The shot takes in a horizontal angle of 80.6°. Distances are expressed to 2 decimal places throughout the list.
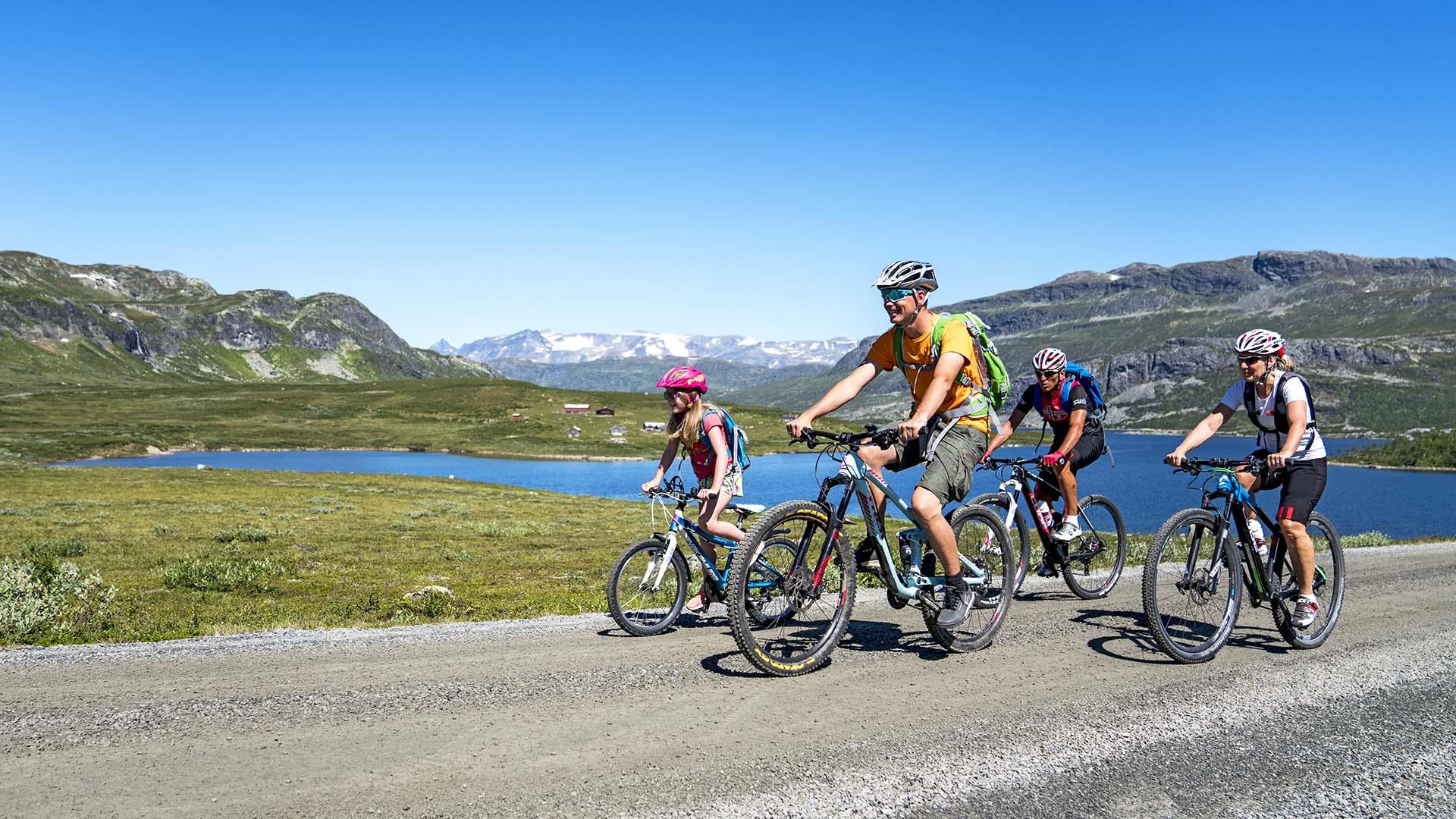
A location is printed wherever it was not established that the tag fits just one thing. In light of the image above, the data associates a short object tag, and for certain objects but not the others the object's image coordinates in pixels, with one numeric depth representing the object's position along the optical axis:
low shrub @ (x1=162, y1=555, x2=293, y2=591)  16.80
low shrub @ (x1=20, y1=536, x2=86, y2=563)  21.92
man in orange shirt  8.45
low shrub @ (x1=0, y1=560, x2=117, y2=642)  10.41
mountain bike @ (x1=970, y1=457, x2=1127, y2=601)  12.43
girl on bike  10.14
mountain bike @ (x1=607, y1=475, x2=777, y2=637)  10.17
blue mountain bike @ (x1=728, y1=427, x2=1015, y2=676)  7.96
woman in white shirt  9.59
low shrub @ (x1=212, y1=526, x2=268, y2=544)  26.78
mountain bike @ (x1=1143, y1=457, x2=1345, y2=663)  8.92
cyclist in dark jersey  13.02
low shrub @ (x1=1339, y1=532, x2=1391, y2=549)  23.25
